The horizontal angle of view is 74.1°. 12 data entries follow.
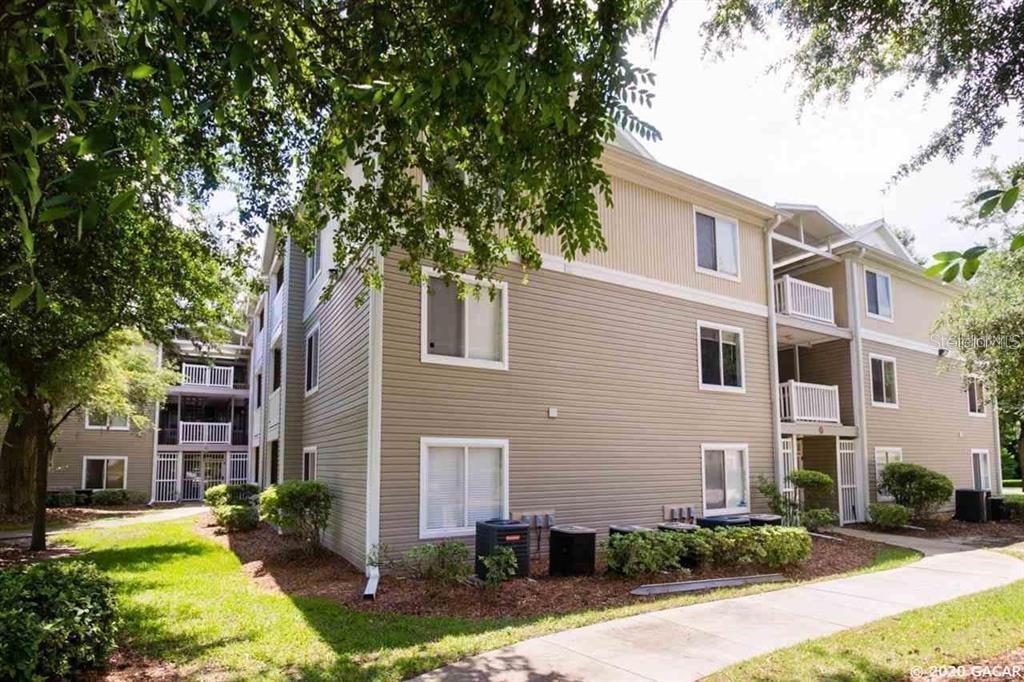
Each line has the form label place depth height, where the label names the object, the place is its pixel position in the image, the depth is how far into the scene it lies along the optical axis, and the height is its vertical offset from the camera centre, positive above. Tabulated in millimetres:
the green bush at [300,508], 11734 -1498
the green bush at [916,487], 17734 -1745
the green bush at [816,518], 14484 -2060
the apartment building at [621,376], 10953 +937
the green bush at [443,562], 9195 -1926
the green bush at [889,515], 17031 -2374
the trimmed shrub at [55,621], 5285 -1662
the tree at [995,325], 12664 +2172
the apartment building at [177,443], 28406 -890
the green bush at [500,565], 9109 -1968
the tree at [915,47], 6621 +4027
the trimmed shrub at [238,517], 17031 -2391
